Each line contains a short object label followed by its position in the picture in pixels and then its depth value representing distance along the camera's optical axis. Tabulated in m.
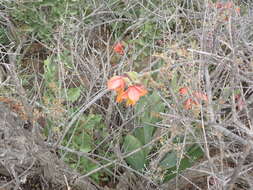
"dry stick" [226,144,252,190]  0.96
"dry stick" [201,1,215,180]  1.03
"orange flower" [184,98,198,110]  1.10
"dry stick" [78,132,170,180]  1.18
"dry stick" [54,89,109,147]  1.17
